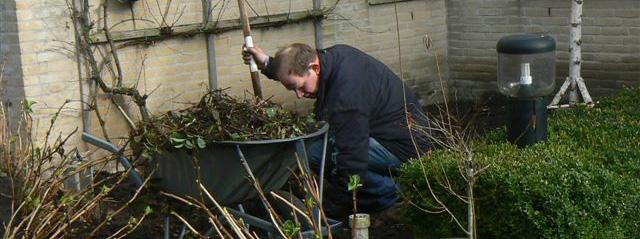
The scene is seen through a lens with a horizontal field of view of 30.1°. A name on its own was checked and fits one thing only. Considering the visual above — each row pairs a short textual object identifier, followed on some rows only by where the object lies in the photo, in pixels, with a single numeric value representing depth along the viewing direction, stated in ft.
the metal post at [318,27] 32.89
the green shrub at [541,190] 17.56
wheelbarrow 17.78
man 20.62
